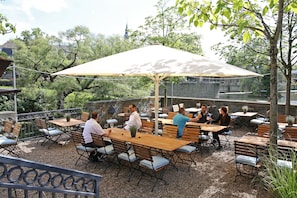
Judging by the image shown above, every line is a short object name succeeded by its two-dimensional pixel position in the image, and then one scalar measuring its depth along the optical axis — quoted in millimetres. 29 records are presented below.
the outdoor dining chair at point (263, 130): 6199
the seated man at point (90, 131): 5797
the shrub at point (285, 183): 2494
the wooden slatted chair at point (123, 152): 5016
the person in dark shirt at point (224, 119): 7498
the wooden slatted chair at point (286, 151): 4422
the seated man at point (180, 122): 6734
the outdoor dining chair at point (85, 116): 8789
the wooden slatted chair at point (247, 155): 4703
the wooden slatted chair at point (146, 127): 7047
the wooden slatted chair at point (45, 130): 7359
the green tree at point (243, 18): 3523
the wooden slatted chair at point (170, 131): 6324
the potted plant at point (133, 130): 5732
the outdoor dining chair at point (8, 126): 6957
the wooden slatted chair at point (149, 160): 4488
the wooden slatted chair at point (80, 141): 5762
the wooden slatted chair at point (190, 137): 5657
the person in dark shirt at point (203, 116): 8227
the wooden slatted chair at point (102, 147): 5484
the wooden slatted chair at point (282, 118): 8094
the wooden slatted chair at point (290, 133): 5999
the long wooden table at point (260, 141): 5262
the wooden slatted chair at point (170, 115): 9118
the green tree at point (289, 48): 8516
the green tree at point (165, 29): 11555
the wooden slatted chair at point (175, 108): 11375
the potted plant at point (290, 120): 6829
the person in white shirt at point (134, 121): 6992
